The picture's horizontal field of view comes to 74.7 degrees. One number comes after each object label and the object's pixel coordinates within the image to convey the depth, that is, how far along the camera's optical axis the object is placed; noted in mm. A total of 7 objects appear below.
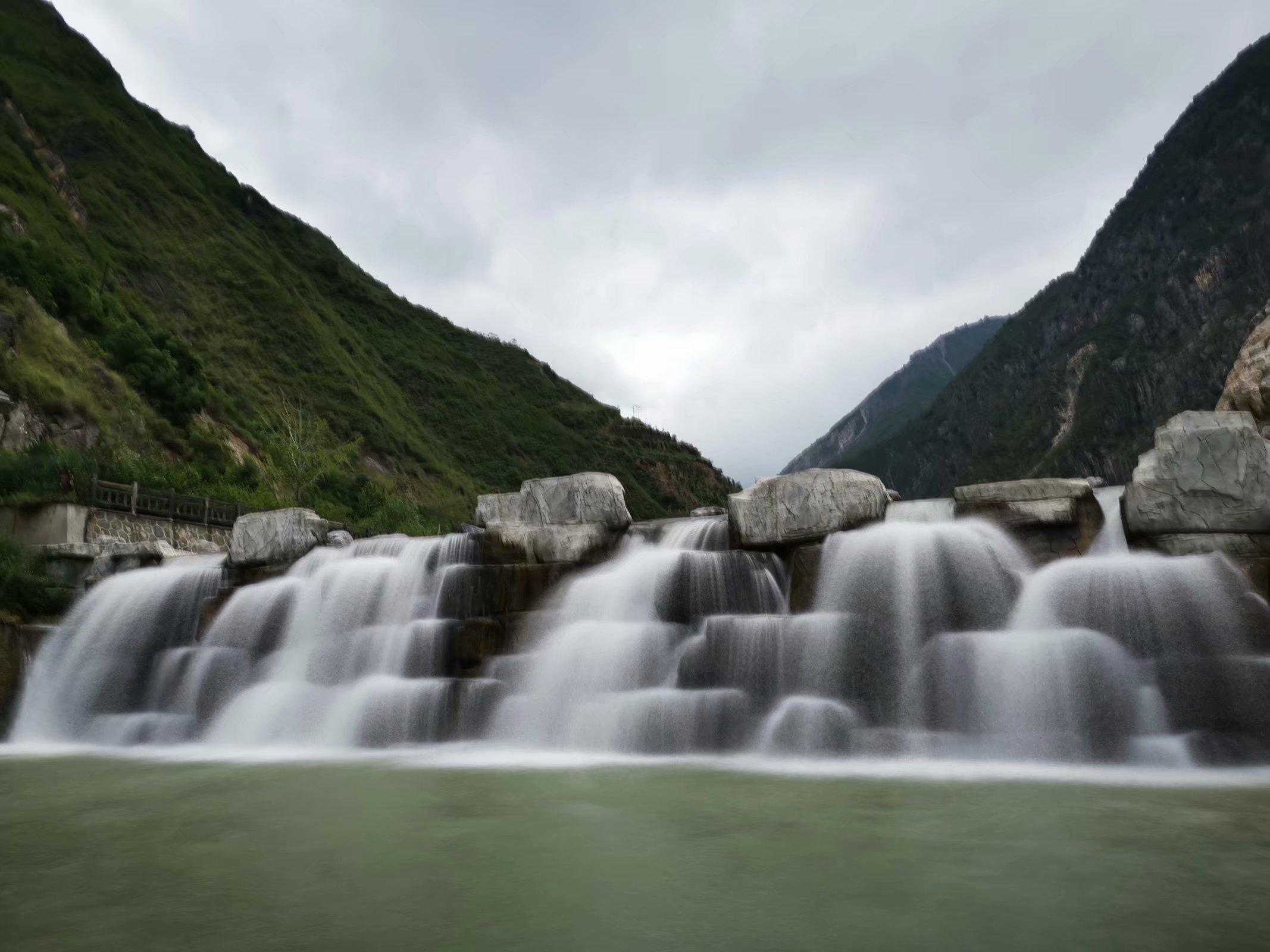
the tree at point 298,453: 35688
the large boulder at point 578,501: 13148
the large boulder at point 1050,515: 9555
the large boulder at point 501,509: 14078
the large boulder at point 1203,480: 8797
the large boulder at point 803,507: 10633
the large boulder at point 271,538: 13539
